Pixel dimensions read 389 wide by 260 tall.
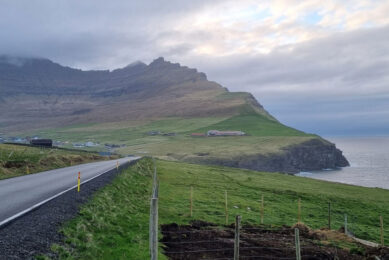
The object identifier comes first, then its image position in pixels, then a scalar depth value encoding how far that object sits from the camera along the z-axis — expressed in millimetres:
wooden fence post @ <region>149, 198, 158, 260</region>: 10688
